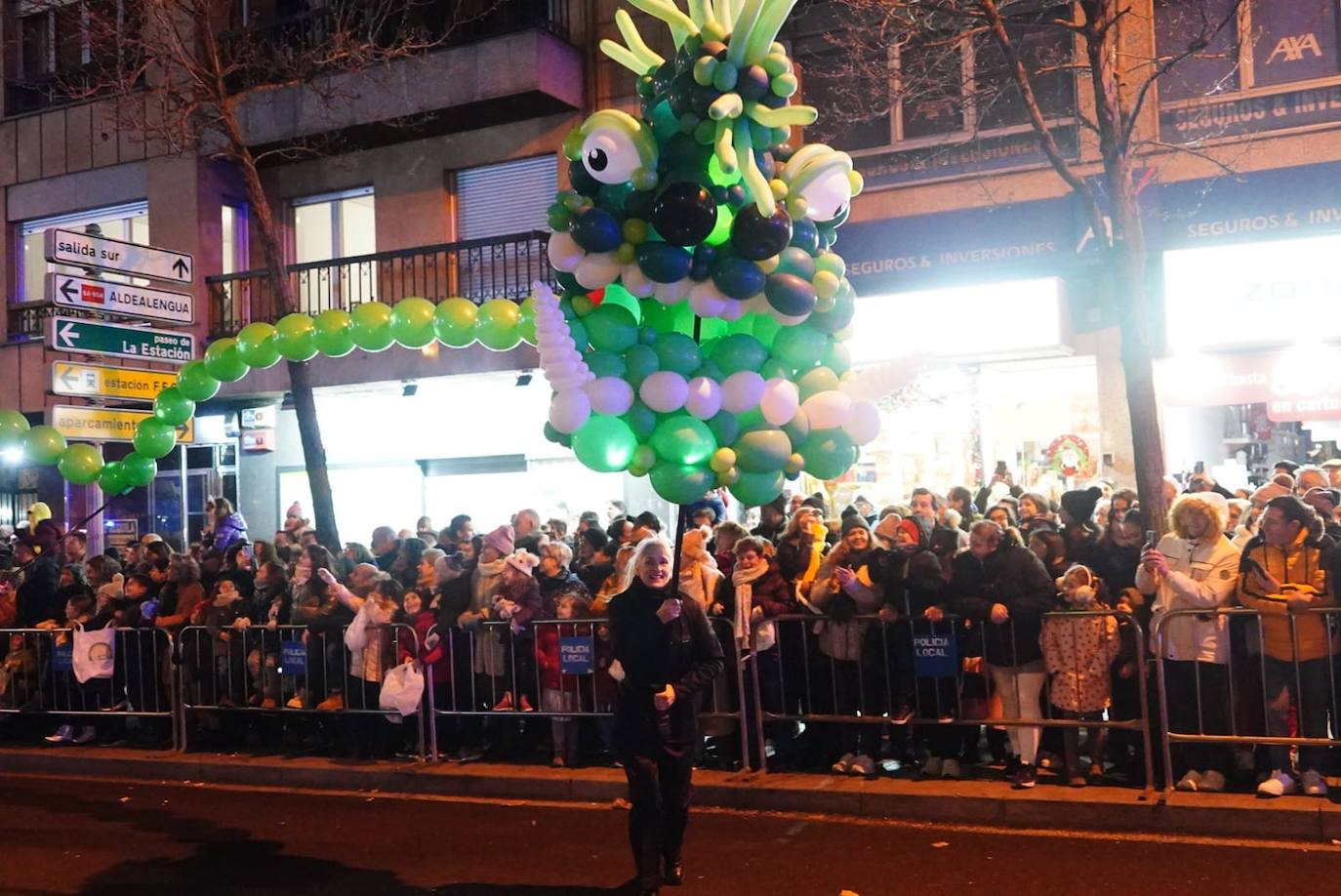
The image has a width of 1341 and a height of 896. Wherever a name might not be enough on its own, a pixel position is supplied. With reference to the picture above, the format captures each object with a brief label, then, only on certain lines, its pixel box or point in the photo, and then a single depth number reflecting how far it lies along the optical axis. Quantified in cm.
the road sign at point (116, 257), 1277
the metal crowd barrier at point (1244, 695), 760
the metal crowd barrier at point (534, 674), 930
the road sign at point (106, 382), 1327
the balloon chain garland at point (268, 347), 1091
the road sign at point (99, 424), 1338
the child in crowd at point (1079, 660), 809
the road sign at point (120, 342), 1266
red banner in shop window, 1319
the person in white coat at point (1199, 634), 782
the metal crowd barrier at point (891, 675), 850
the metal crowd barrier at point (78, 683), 1130
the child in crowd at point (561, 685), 961
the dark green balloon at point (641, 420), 619
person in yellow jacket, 756
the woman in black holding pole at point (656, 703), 657
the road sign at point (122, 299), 1279
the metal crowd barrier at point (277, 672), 1033
